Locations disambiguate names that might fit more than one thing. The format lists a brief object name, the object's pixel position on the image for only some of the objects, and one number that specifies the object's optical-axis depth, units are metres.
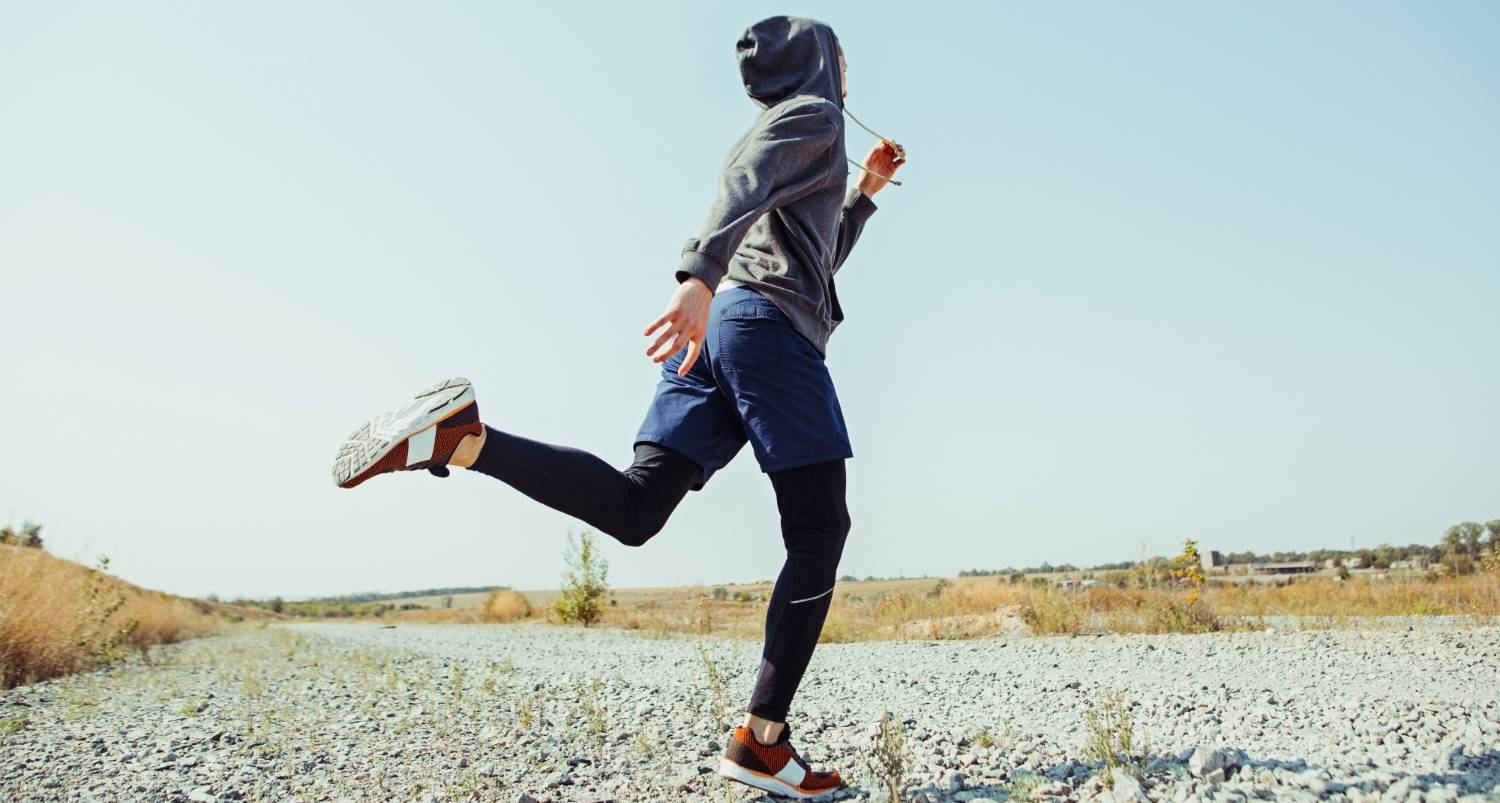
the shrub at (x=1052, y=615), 8.82
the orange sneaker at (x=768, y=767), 2.53
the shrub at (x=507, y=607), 19.75
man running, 2.45
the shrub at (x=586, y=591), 14.31
